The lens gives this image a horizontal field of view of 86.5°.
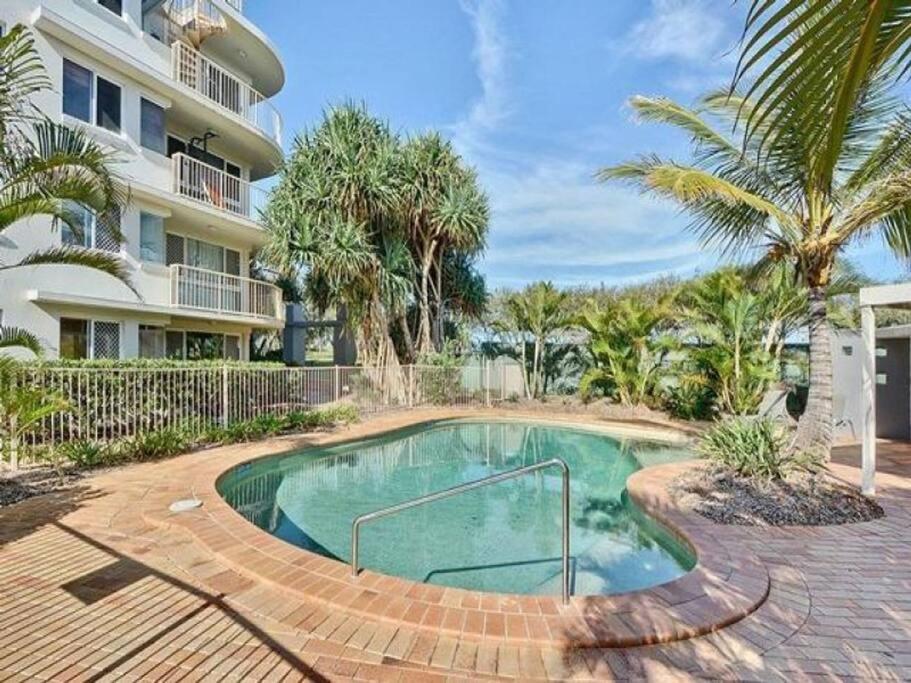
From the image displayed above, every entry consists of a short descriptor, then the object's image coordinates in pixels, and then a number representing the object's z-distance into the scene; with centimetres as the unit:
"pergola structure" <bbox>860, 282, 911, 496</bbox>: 635
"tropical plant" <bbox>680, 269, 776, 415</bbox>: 1305
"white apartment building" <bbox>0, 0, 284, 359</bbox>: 1077
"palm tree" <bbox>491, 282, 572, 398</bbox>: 1879
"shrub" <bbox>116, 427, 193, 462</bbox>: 820
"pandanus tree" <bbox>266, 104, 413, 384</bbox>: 1498
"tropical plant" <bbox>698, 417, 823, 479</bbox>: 654
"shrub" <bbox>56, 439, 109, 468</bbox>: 764
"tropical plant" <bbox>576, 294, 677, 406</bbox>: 1591
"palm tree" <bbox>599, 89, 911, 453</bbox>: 636
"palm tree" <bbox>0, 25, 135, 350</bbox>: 575
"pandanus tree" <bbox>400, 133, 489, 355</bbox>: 1694
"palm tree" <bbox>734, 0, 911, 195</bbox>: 109
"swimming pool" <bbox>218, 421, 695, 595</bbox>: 521
